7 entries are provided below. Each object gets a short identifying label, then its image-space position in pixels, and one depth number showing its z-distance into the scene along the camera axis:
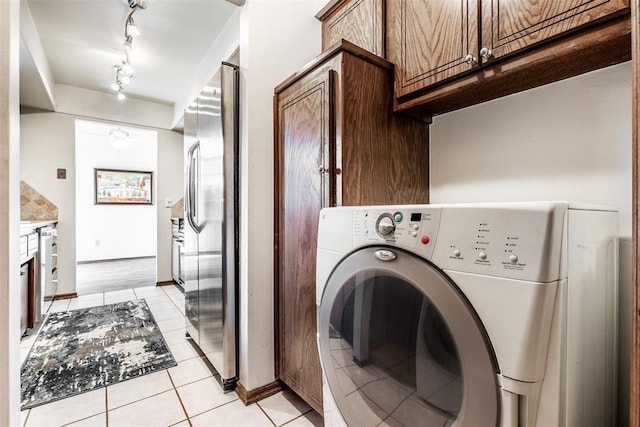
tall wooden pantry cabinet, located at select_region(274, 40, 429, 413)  1.32
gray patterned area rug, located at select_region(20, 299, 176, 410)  1.80
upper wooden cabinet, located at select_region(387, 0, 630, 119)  0.91
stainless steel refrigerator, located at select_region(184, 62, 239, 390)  1.77
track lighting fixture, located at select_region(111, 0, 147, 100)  2.18
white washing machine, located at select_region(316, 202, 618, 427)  0.62
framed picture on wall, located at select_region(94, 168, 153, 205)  6.02
